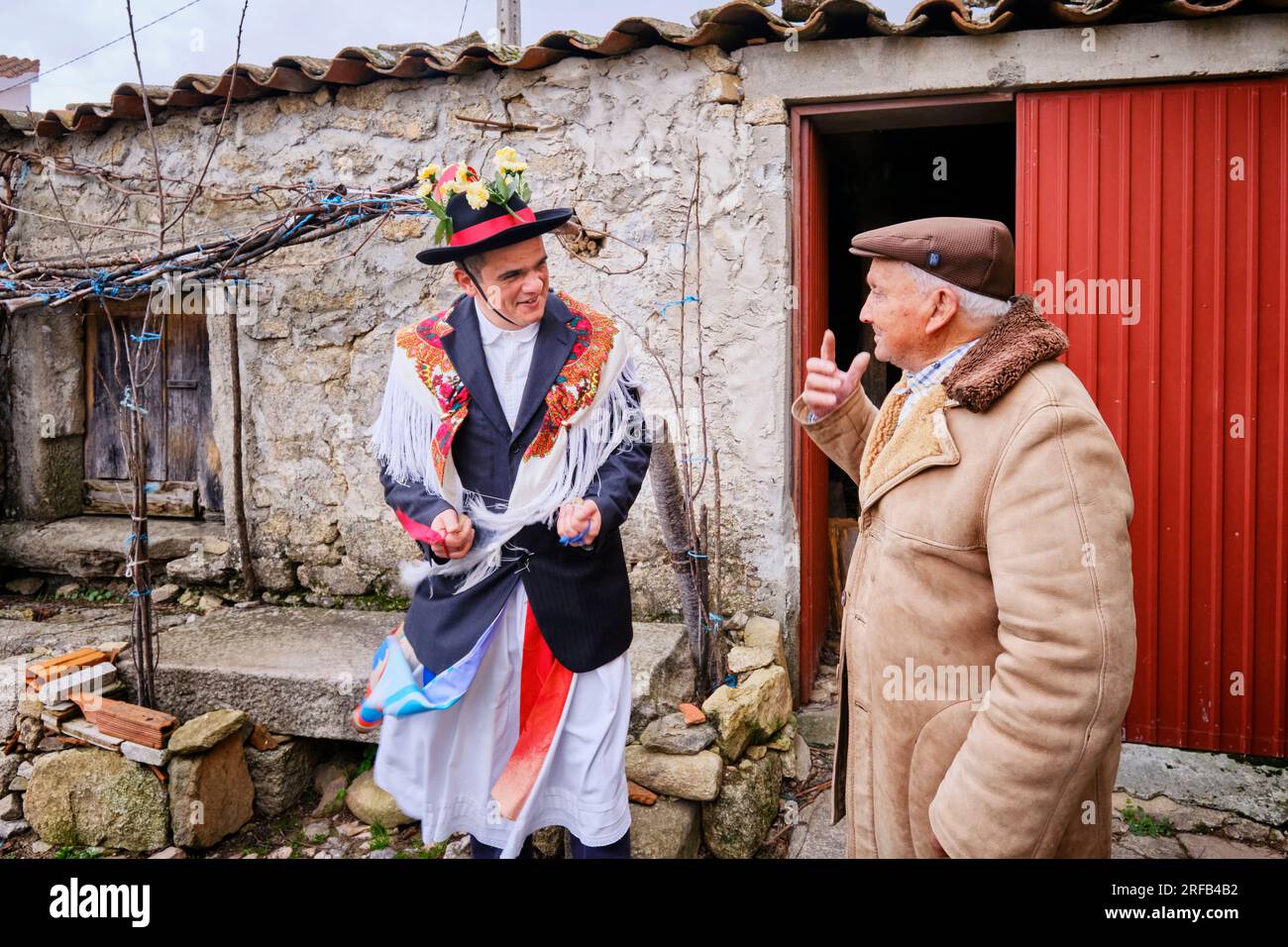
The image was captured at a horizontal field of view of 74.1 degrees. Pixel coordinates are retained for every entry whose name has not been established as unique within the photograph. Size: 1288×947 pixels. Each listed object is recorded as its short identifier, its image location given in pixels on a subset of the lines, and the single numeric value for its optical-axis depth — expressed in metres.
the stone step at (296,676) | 3.44
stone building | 3.64
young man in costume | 2.25
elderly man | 1.48
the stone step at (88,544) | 4.87
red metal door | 3.55
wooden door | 5.09
